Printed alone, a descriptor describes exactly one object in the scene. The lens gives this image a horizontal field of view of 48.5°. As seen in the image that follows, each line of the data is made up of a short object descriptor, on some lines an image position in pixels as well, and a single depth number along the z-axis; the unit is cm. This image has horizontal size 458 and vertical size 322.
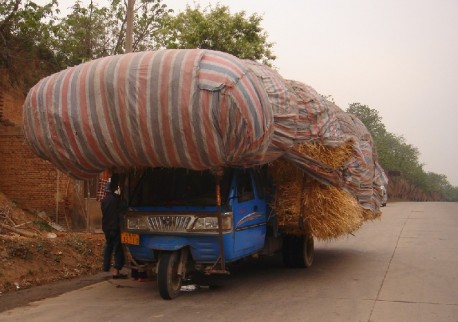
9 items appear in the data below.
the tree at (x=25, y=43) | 1350
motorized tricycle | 704
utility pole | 1150
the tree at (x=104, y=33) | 1816
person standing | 834
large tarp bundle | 596
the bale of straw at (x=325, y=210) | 819
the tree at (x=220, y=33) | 1998
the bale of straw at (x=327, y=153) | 807
